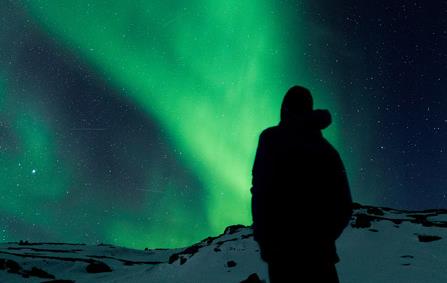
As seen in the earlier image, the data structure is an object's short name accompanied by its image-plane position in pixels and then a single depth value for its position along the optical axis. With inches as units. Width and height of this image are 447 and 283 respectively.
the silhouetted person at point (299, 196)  102.3
